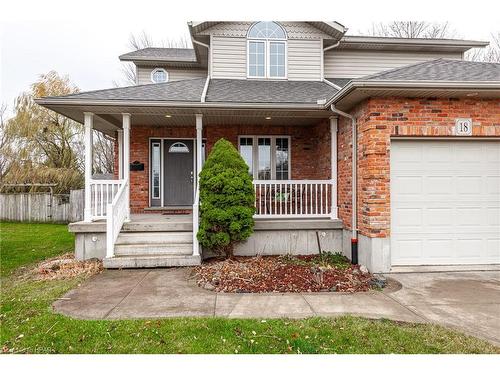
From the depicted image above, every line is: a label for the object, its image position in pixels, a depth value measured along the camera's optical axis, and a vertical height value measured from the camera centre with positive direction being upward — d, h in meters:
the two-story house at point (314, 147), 6.31 +0.94
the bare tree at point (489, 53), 19.69 +7.76
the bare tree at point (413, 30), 19.98 +9.35
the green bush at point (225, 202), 6.71 -0.28
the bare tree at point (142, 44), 22.78 +9.78
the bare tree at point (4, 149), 17.48 +2.00
